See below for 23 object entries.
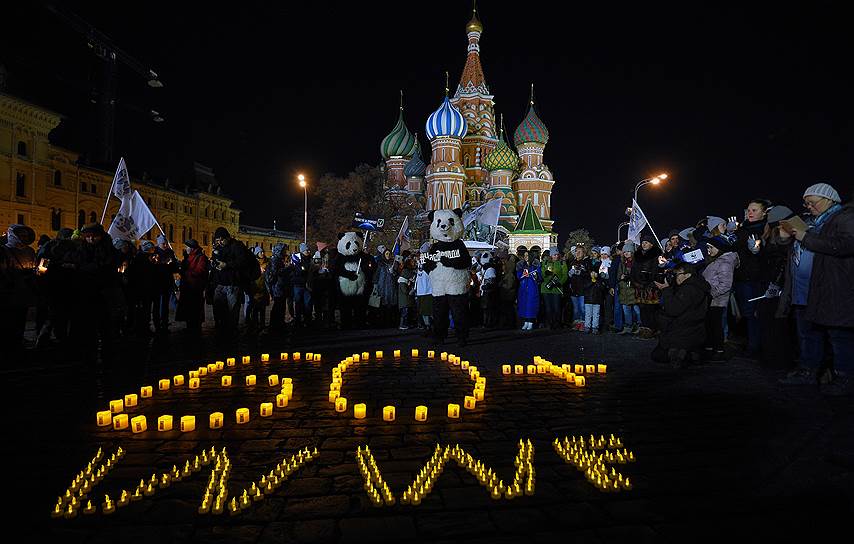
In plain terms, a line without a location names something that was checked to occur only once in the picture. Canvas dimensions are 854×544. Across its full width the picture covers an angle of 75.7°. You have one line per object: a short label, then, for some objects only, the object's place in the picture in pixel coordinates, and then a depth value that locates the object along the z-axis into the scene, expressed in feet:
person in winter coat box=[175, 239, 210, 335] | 37.52
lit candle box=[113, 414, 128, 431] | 14.28
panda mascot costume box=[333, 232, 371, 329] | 40.98
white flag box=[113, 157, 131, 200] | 39.96
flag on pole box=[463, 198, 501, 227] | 54.70
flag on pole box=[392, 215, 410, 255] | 64.61
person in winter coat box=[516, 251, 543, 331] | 43.42
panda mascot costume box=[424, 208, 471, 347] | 32.45
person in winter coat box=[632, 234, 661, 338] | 34.77
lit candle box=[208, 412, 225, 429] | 14.62
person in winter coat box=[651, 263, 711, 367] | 24.77
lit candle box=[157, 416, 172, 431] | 14.21
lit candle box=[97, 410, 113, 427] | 14.67
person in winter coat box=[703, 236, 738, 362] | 27.40
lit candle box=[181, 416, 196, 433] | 14.22
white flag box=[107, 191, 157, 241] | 38.88
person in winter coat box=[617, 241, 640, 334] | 38.19
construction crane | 190.39
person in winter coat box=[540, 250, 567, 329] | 43.06
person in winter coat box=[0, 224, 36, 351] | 24.21
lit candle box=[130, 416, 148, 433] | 13.98
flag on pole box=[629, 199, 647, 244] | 48.42
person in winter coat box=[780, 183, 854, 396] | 17.16
